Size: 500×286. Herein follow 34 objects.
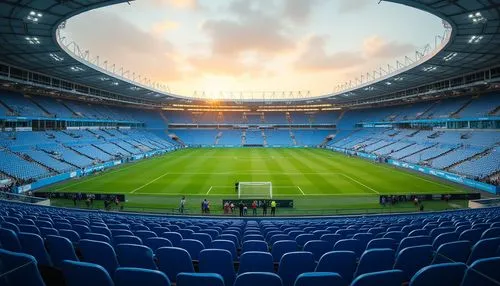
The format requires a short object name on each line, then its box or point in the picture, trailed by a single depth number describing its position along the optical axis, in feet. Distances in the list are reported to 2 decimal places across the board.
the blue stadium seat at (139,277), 9.34
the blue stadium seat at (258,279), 9.79
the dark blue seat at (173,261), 14.46
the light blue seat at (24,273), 10.14
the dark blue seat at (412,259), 14.67
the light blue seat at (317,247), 19.69
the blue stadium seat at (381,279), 9.00
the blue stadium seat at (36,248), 15.76
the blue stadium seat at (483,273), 9.38
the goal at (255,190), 89.02
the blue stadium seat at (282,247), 20.39
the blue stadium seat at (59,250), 15.49
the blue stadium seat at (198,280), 9.27
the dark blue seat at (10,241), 16.36
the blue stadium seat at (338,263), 14.02
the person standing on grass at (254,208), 70.20
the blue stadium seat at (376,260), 13.75
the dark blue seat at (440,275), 9.52
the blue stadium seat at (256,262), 14.99
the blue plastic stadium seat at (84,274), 9.56
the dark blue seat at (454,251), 15.47
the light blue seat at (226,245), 20.03
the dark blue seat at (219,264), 14.51
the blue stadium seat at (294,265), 14.32
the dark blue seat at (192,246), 19.74
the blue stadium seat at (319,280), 9.24
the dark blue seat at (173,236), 23.48
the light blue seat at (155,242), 20.74
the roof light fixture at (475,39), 76.86
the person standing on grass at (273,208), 68.50
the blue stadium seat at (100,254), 14.75
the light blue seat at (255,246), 20.65
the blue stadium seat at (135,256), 14.65
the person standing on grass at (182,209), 68.39
